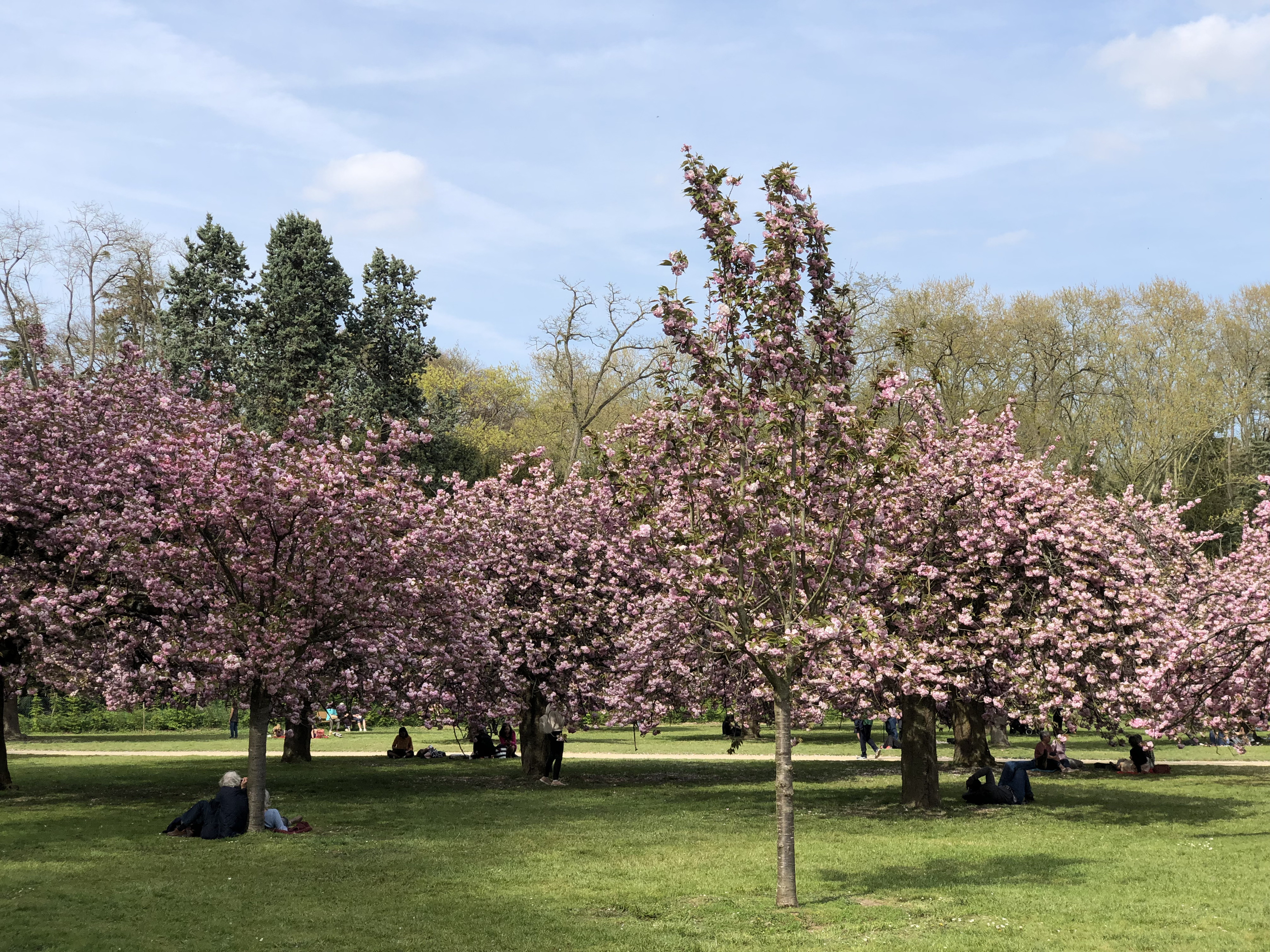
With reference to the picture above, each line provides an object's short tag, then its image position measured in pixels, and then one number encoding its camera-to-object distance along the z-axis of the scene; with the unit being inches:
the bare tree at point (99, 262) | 2214.6
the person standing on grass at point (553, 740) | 1162.6
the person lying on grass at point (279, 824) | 786.2
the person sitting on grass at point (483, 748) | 1508.4
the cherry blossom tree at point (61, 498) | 871.1
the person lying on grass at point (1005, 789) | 956.0
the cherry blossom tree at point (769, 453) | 548.7
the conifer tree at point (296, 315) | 2052.2
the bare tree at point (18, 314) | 1823.3
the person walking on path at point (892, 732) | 1606.8
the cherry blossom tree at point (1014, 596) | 800.3
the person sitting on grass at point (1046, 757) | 1290.6
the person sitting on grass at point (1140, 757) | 1256.2
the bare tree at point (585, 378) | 2156.7
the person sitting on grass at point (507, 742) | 1566.2
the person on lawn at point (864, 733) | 1476.4
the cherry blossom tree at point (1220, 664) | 663.8
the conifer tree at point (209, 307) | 2116.1
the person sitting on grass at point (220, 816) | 761.0
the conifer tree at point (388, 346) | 2112.5
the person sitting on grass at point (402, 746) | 1549.0
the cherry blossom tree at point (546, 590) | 1135.6
